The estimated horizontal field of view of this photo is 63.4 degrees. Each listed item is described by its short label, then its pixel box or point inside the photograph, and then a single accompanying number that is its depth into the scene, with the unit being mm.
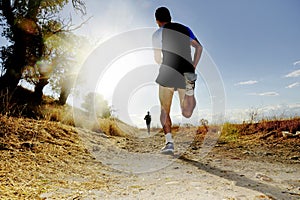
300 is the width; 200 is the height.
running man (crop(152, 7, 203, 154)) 3979
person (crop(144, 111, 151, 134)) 14941
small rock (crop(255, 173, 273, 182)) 2357
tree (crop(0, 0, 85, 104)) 10797
